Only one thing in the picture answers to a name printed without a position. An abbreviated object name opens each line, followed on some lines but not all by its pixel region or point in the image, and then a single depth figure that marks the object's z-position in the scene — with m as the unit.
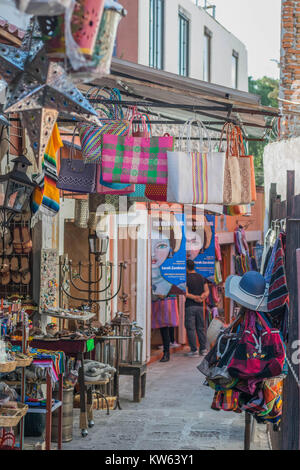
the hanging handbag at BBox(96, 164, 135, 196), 7.30
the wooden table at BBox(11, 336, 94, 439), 8.50
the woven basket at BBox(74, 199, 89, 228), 9.98
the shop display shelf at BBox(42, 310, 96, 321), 9.23
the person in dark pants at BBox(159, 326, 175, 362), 14.77
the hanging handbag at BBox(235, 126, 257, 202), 7.04
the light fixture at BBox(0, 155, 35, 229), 7.35
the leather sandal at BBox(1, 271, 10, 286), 9.16
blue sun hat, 6.35
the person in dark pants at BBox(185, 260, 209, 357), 15.39
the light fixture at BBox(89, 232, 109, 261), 11.02
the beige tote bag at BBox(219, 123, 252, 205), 6.84
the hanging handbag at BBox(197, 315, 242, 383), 6.40
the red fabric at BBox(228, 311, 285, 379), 6.10
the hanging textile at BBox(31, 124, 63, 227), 7.04
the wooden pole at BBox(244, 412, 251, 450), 7.06
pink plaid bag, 6.65
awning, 6.69
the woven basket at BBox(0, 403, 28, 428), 5.94
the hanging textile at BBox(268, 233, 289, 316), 6.08
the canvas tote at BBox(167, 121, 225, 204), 6.53
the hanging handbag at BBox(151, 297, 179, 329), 14.82
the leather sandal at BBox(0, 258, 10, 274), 9.03
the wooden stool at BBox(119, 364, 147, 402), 10.79
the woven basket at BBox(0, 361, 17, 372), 6.05
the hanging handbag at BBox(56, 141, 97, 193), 7.90
